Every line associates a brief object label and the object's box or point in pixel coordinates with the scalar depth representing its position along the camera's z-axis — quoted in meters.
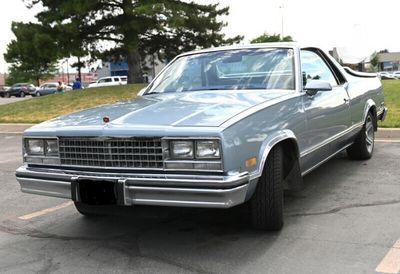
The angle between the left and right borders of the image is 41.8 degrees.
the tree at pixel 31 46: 22.56
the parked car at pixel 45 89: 52.02
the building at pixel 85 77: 126.34
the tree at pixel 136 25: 21.86
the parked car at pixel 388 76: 63.32
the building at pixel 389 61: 113.31
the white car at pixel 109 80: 47.19
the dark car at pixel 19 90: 53.62
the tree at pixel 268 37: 74.75
